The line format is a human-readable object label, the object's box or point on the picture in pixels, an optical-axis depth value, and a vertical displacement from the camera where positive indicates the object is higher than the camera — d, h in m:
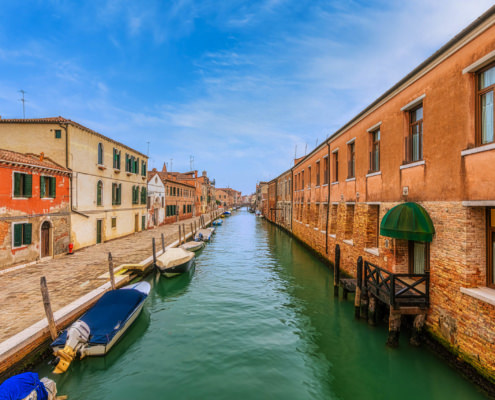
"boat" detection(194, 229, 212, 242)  26.25 -3.25
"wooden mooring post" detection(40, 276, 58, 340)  6.82 -2.74
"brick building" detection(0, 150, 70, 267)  12.02 -0.23
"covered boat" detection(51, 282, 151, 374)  6.56 -3.34
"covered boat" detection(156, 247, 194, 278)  14.31 -3.19
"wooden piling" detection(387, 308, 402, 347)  7.23 -3.40
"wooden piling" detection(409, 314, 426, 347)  7.17 -3.36
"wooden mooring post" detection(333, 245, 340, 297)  11.78 -3.21
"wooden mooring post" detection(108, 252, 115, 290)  10.20 -2.85
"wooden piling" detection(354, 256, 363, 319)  9.29 -3.18
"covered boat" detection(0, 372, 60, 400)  4.43 -3.15
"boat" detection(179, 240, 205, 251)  20.62 -3.32
